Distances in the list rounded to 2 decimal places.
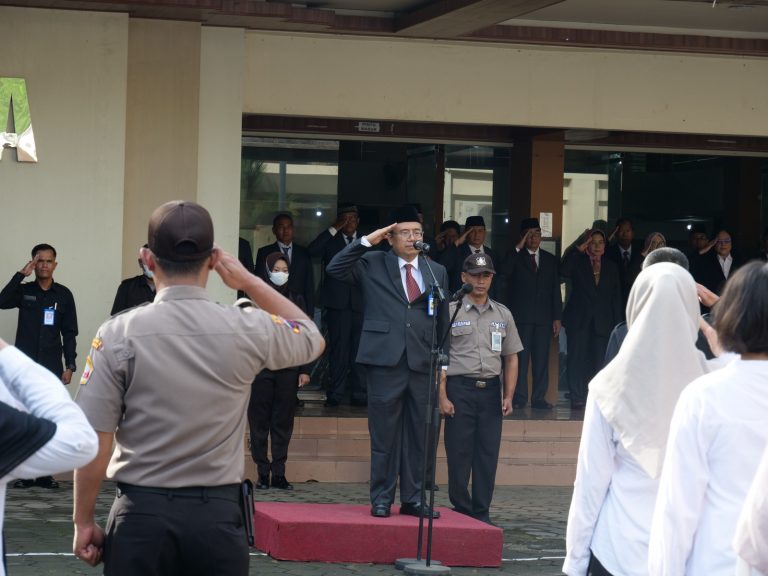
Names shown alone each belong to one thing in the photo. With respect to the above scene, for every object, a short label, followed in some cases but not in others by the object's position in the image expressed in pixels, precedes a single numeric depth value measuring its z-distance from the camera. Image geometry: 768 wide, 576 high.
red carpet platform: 13.48
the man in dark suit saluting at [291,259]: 21.59
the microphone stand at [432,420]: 12.98
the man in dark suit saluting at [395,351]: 14.65
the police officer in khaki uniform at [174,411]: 6.07
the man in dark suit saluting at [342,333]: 22.98
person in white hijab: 6.95
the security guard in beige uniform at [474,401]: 15.60
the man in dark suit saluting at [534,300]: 23.76
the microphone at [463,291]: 13.82
